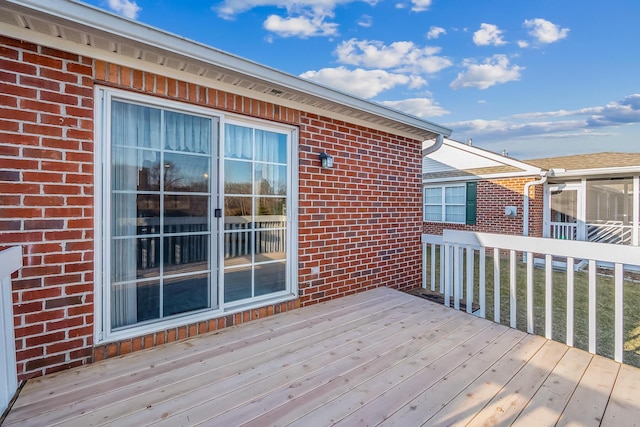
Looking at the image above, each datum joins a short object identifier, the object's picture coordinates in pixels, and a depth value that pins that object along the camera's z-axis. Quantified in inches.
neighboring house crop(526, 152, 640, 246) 337.4
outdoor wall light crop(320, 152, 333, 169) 142.0
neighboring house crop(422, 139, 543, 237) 369.4
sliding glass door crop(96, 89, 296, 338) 93.8
